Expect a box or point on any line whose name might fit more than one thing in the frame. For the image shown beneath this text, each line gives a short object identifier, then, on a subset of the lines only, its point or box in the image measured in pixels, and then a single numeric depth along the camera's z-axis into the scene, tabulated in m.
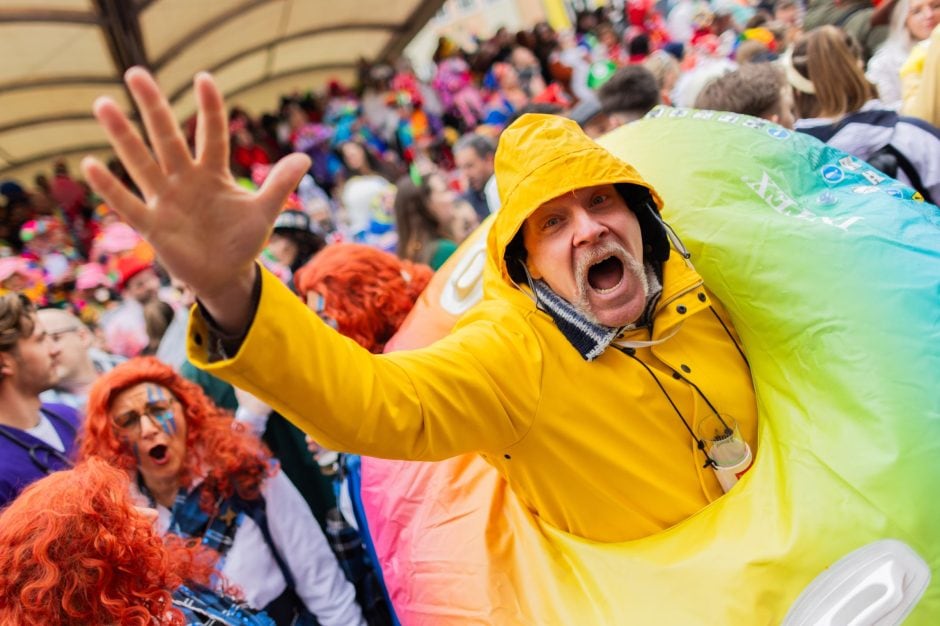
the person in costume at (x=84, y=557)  1.34
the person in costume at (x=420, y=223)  3.76
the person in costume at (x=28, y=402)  2.32
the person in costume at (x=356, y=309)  2.52
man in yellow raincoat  1.17
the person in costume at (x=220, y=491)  2.12
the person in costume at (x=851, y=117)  2.42
